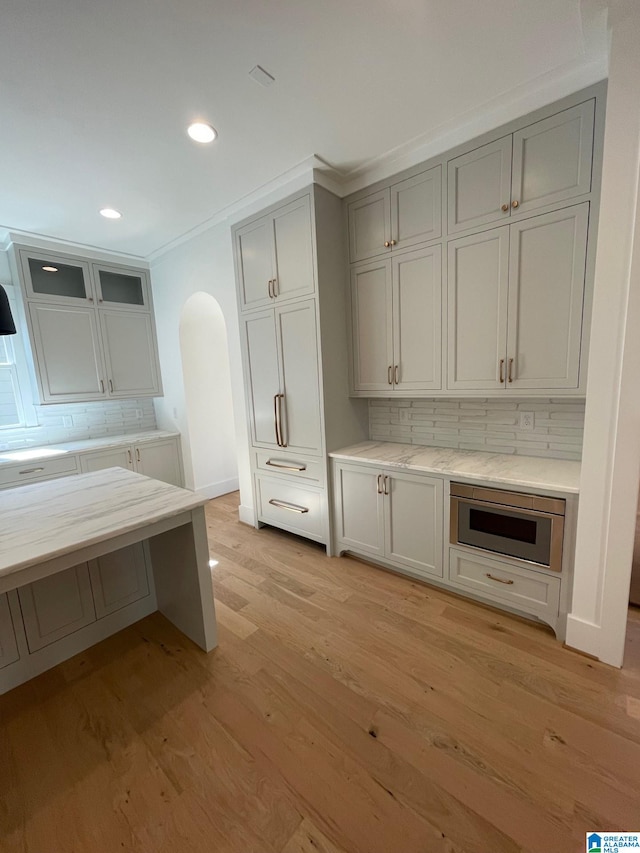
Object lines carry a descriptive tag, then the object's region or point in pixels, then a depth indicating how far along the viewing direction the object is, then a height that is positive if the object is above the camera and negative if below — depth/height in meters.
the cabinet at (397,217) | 2.24 +1.08
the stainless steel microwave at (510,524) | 1.82 -0.87
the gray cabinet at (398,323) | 2.35 +0.36
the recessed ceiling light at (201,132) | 1.96 +1.43
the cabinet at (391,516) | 2.27 -1.00
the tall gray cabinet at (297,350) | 2.55 +0.22
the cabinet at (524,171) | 1.75 +1.08
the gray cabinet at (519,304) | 1.85 +0.37
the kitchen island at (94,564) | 1.43 -0.98
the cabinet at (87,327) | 3.32 +0.61
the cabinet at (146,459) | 3.56 -0.81
